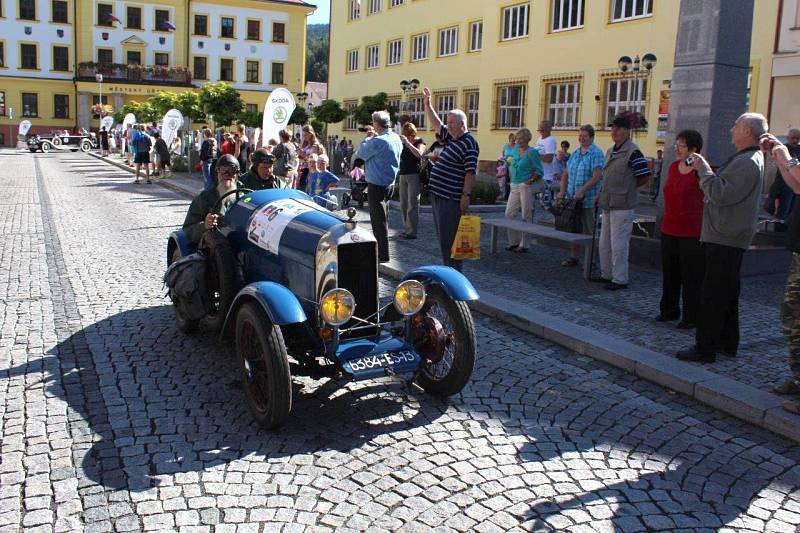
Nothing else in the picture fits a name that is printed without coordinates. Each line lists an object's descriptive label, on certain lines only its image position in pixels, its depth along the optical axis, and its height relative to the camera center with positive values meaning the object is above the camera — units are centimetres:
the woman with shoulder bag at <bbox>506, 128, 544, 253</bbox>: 1045 -34
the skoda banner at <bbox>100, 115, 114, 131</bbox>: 4594 +108
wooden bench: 884 -92
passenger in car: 632 -22
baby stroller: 1573 -75
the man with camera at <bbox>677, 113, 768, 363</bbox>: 552 -42
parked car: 4888 -28
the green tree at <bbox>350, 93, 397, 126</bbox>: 3306 +196
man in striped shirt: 756 -24
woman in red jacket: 659 -62
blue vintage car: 438 -103
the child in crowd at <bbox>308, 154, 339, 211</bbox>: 1215 -49
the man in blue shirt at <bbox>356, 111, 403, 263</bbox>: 950 -20
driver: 623 -44
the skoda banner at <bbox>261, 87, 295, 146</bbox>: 1628 +75
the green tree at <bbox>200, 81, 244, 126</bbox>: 3091 +174
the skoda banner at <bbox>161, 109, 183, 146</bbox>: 2697 +68
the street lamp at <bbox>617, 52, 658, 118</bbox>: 2241 +297
